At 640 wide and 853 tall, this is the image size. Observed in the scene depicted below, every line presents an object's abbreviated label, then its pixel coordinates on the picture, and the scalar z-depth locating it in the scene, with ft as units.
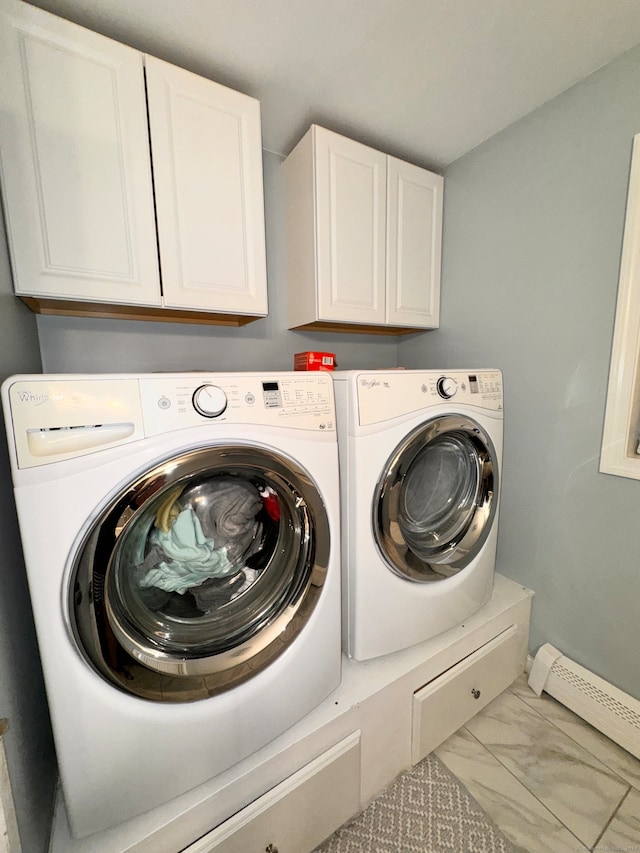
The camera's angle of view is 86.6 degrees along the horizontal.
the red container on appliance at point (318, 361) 4.26
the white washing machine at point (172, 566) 2.07
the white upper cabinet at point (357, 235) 4.51
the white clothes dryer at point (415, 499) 3.29
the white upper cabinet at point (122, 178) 2.98
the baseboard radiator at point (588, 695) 3.90
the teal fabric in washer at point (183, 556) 2.66
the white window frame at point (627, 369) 3.66
